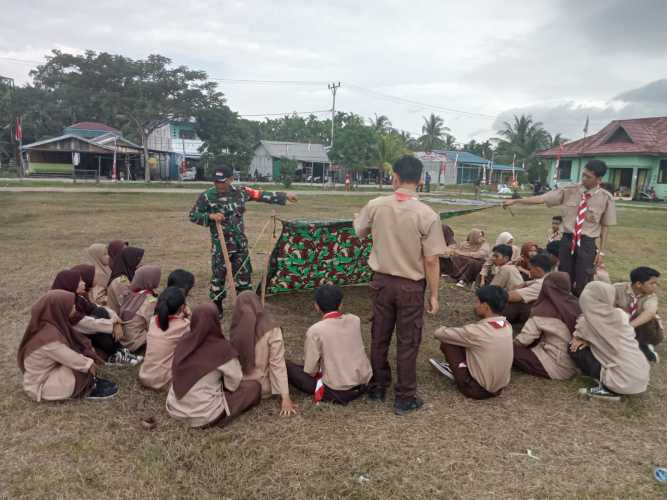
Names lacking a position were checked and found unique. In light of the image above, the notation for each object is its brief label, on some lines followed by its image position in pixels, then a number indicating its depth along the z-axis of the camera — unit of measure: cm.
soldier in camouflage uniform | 566
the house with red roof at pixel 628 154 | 3092
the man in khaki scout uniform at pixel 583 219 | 557
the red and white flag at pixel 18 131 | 3274
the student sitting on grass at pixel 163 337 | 386
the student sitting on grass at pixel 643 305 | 458
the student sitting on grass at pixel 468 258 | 796
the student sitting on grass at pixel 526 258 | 679
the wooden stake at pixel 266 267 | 557
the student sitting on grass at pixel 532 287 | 539
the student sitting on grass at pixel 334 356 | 394
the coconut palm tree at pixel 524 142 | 4816
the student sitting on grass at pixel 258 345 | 386
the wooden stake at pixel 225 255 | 538
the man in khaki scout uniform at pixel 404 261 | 369
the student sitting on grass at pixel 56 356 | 371
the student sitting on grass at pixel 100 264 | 565
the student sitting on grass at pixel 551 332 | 450
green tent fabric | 622
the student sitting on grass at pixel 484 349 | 404
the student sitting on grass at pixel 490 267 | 718
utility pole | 4438
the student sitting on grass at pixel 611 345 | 406
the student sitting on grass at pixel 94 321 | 434
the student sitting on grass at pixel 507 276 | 595
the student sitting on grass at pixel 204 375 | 349
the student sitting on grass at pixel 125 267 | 539
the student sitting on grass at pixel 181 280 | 452
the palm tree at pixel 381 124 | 5469
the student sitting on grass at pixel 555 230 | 779
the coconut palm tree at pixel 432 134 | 6128
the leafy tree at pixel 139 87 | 3219
